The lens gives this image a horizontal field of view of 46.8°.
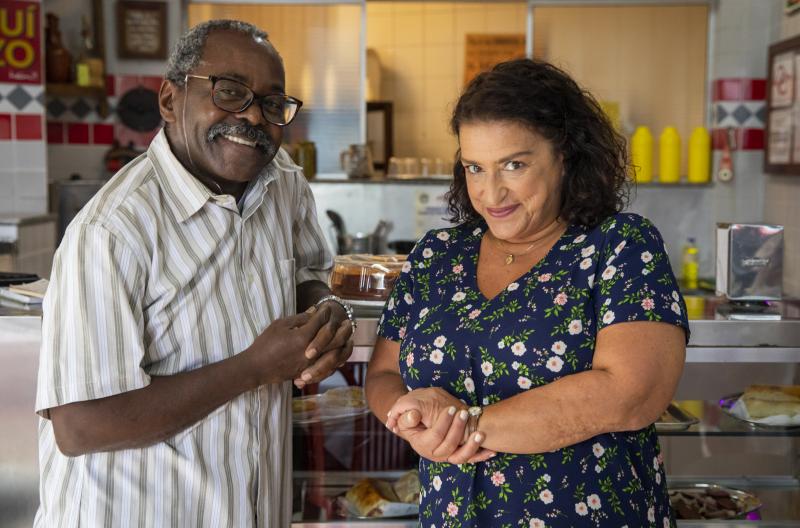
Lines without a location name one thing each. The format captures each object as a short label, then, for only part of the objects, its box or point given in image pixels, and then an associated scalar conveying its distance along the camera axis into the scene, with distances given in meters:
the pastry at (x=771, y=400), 2.32
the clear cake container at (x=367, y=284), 2.14
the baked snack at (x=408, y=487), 2.27
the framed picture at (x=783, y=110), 4.64
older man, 1.50
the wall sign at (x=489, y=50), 5.79
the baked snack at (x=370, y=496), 2.24
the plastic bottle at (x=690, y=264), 5.24
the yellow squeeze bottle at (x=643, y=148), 5.21
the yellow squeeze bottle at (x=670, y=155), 5.21
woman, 1.55
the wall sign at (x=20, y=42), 4.86
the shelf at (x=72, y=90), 5.10
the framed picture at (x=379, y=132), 5.81
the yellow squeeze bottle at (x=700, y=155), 5.23
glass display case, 2.30
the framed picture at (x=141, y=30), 5.32
